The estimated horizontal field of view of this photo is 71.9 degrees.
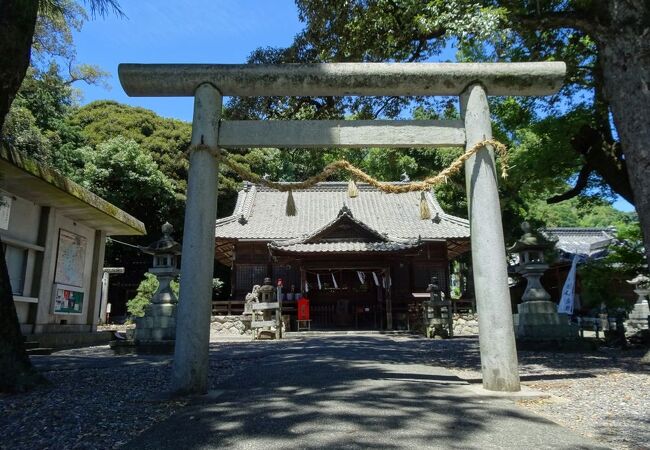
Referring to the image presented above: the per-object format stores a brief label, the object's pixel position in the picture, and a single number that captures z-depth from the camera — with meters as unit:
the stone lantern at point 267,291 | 14.63
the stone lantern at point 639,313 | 13.58
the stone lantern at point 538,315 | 9.19
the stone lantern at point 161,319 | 9.31
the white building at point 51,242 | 9.22
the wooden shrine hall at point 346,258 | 18.12
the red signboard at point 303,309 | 17.19
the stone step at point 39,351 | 9.07
